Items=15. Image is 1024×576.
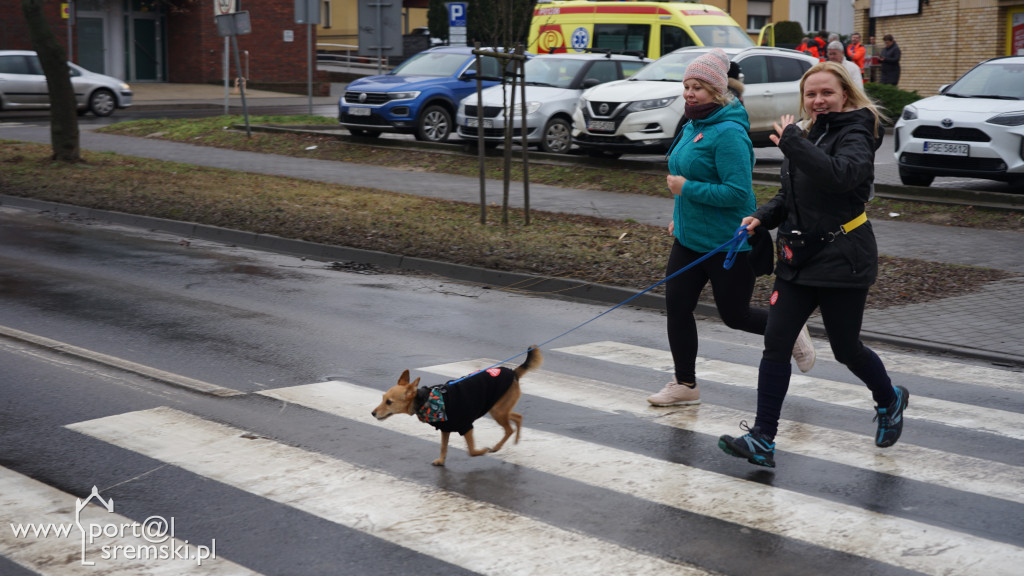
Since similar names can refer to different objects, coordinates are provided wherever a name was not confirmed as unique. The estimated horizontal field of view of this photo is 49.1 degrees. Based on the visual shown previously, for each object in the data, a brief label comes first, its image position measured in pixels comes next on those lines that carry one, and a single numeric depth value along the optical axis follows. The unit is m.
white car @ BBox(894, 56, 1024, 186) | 13.98
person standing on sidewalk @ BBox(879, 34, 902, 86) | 28.12
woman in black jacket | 4.93
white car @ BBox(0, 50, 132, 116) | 30.25
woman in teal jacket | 5.76
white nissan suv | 17.56
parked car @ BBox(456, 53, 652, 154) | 19.42
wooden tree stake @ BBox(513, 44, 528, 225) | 12.46
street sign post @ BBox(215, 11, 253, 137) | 22.31
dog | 4.99
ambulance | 23.80
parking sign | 26.50
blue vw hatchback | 21.22
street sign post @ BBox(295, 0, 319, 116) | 24.84
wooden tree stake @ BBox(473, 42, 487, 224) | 12.49
